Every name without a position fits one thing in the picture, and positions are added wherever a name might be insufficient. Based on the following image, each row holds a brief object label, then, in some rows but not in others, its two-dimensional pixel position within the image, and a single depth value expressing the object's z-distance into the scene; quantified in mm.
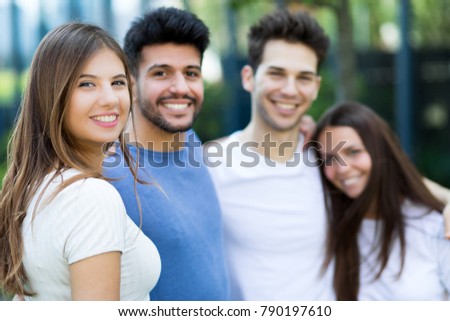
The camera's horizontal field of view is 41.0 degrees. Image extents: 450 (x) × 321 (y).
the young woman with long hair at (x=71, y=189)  1841
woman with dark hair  3115
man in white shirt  3246
